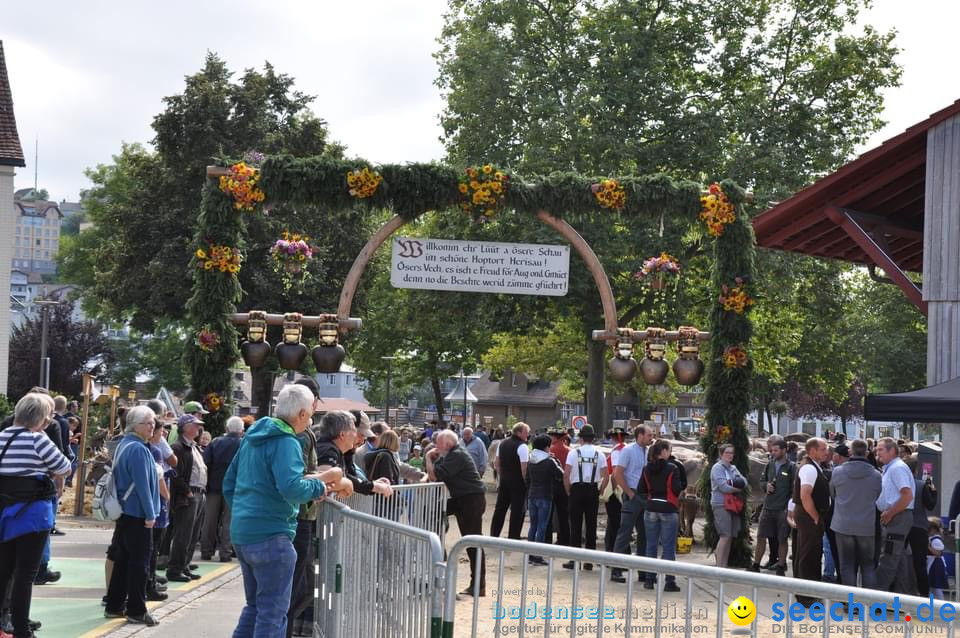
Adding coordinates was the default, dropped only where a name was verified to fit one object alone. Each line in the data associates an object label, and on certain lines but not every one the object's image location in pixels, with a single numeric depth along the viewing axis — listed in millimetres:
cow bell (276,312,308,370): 14914
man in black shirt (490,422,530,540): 15344
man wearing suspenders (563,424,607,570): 15410
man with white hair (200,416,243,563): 13648
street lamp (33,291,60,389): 43344
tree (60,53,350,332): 39344
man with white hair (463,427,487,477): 17394
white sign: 15594
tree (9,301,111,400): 55312
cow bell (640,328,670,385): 15406
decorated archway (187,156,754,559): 14844
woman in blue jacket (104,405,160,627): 9203
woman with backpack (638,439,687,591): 13266
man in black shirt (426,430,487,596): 11688
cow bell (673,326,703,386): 15578
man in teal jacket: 6777
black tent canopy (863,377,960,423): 12023
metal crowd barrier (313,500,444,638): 5867
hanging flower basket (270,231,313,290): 15789
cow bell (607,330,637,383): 15461
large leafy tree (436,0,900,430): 31812
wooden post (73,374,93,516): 19356
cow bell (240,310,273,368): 15000
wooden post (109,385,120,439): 24703
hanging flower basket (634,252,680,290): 16469
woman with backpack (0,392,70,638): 8039
